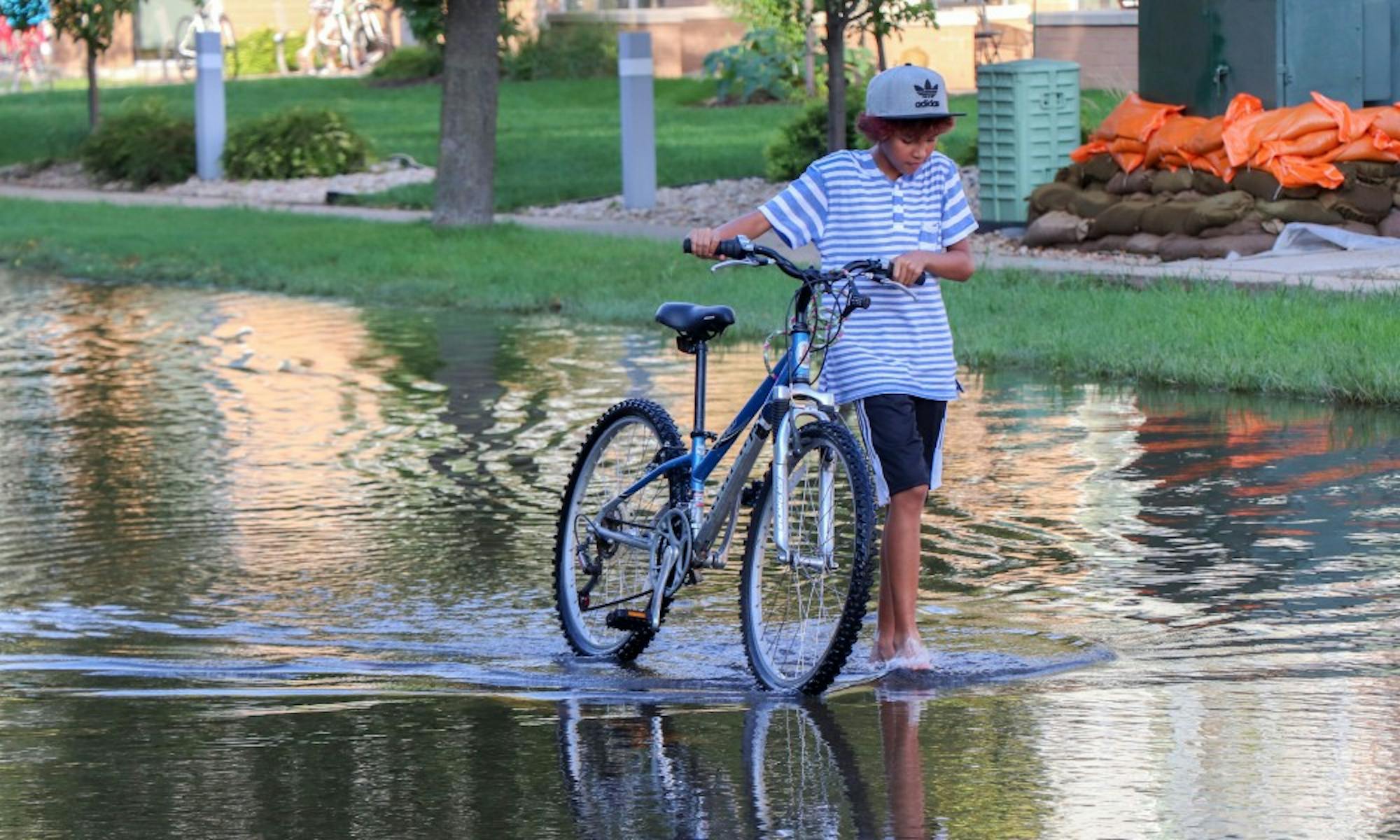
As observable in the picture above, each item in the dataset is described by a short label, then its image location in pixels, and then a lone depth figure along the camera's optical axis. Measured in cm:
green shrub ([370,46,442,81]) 4716
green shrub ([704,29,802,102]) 3678
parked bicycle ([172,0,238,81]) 5101
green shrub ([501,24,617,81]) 4538
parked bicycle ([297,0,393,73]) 5306
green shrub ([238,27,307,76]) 5525
